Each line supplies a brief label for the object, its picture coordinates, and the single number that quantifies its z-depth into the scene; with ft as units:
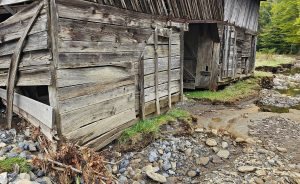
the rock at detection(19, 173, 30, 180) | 13.00
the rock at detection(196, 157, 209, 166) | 18.93
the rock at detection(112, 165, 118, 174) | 16.32
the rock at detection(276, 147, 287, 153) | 20.95
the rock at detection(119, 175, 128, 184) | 15.56
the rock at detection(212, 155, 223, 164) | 19.40
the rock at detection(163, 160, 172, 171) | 17.57
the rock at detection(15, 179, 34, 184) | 12.20
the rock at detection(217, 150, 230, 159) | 19.95
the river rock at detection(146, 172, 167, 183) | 16.19
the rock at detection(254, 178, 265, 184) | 16.88
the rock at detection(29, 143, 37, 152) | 15.76
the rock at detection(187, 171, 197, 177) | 17.54
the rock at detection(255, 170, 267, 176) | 17.74
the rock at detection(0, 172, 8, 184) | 12.51
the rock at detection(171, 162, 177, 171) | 17.90
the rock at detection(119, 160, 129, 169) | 16.88
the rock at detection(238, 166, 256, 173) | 18.10
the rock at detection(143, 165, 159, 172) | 16.78
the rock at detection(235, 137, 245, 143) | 22.09
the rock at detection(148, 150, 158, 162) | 17.90
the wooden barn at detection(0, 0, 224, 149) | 14.20
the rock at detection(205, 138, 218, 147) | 21.10
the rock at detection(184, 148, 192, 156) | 19.57
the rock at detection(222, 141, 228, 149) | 21.09
